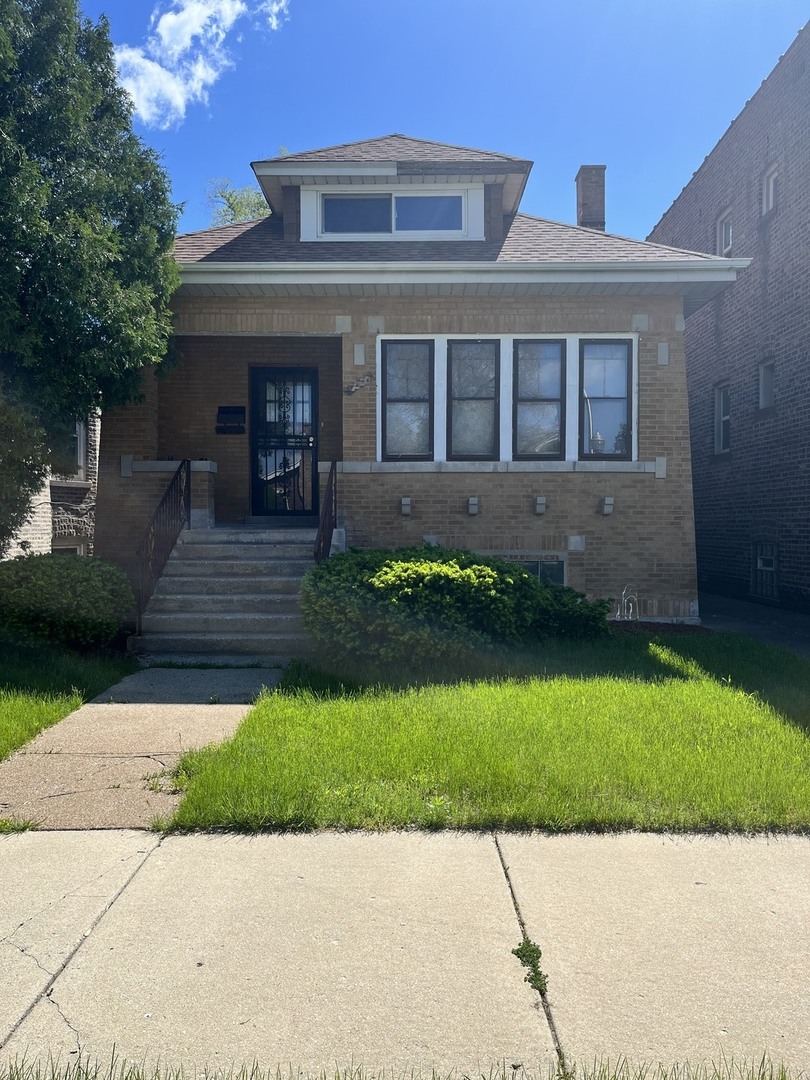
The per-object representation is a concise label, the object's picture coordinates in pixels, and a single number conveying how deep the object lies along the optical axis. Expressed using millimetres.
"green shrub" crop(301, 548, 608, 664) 7043
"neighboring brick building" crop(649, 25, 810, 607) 12414
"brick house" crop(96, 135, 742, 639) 10258
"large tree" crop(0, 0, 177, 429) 7207
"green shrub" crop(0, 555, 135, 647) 7379
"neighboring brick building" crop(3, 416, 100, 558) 12461
